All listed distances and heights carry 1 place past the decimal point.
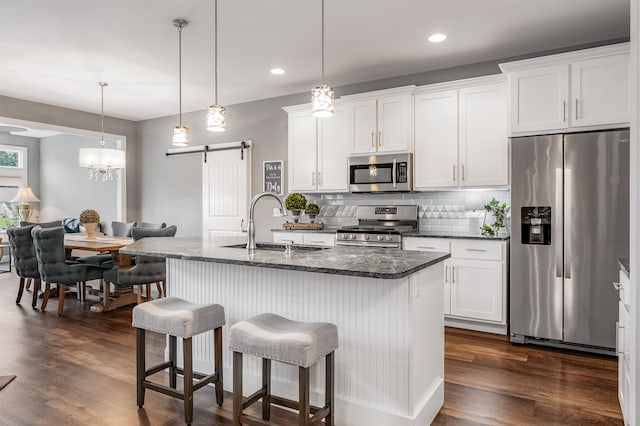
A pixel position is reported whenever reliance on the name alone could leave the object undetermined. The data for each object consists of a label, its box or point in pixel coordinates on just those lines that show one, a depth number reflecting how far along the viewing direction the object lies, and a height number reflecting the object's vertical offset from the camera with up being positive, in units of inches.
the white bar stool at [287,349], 73.6 -25.7
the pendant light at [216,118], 114.1 +24.6
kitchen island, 83.1 -22.9
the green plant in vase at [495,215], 158.2 -2.9
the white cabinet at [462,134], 156.2 +28.8
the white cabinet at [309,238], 182.1 -13.4
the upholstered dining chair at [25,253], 192.5 -20.8
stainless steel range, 167.5 -8.2
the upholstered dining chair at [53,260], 178.7 -22.5
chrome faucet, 107.2 -6.5
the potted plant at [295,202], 202.7 +3.0
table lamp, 320.2 +6.3
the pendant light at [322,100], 98.8 +25.6
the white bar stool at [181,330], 87.6 -26.1
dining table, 184.2 -22.3
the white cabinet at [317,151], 190.5 +26.8
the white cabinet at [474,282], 148.9 -27.0
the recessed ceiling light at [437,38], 142.8 +59.2
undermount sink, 115.7 -11.0
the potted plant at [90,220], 218.4 -6.3
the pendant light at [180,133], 128.5 +23.4
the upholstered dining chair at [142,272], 176.4 -27.6
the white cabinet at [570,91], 130.0 +38.3
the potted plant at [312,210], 204.7 -0.9
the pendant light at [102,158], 205.8 +25.0
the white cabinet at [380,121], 172.7 +37.3
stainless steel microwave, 173.8 +15.2
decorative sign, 219.5 +17.1
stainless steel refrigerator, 128.2 -8.7
